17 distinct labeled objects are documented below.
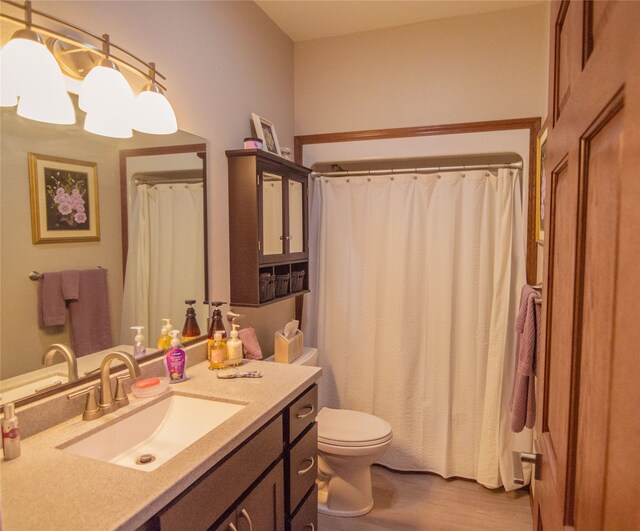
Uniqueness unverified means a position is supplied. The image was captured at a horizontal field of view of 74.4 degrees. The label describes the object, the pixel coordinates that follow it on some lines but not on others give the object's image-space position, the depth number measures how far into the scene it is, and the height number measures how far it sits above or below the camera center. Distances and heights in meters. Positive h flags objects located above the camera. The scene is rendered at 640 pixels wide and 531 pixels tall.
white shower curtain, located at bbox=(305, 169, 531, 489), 2.44 -0.44
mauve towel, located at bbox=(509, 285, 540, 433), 1.72 -0.52
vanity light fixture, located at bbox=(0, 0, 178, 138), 1.11 +0.47
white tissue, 2.35 -0.52
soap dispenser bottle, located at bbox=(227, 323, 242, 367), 1.82 -0.49
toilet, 2.12 -1.11
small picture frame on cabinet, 2.25 +0.57
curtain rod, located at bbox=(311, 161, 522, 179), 2.43 +0.42
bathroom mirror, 1.14 -0.02
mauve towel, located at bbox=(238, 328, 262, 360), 2.04 -0.52
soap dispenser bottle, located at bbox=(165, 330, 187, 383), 1.60 -0.48
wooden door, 0.43 -0.05
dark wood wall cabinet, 2.06 +0.06
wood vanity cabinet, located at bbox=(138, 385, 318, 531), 1.03 -0.74
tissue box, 2.27 -0.60
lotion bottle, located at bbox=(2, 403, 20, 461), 1.05 -0.49
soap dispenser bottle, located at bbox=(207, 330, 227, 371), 1.79 -0.49
